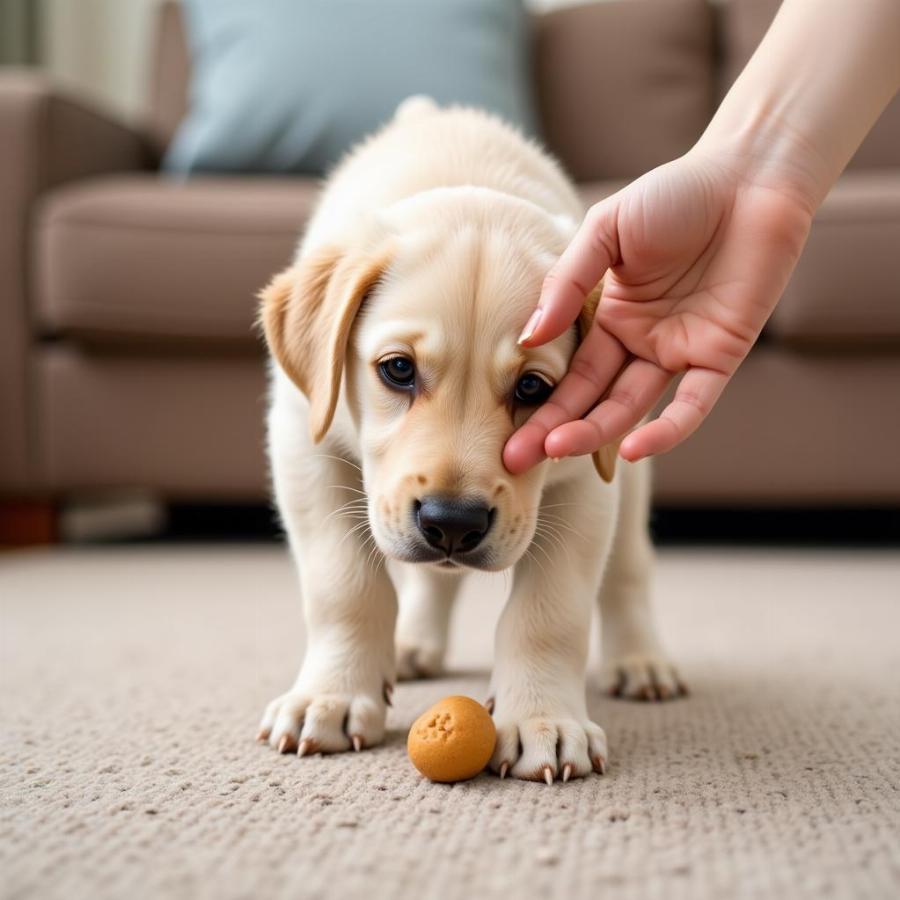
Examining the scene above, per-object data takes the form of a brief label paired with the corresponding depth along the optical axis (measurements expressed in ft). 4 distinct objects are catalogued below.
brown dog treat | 1.75
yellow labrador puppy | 1.84
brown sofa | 3.76
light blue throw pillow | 4.46
